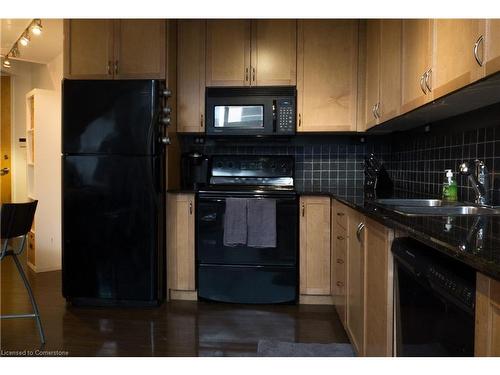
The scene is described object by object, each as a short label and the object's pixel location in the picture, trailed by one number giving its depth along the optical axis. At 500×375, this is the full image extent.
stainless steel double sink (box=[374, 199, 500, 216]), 1.69
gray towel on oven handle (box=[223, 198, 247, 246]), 2.86
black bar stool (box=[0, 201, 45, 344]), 2.07
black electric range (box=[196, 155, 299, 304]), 2.88
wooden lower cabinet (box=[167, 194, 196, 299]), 2.96
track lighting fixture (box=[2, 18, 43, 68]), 3.41
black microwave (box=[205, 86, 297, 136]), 3.07
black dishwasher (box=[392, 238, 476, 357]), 0.82
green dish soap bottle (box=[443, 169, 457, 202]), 2.08
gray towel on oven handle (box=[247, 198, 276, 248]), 2.85
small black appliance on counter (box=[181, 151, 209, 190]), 3.25
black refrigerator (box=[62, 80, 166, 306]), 2.77
